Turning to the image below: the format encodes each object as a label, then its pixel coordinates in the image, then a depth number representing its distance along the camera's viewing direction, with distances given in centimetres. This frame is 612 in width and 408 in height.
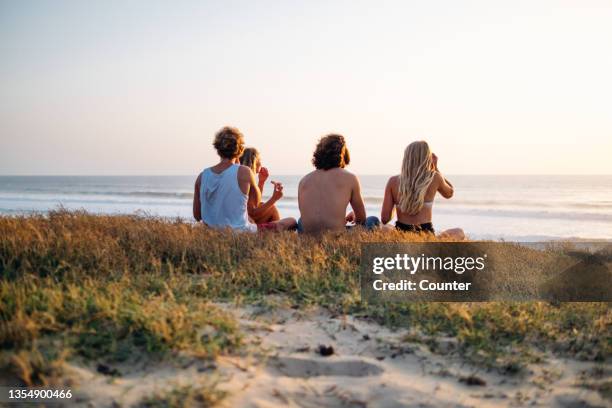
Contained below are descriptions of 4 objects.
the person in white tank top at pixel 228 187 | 657
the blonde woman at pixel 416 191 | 656
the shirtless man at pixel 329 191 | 661
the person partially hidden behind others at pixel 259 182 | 732
